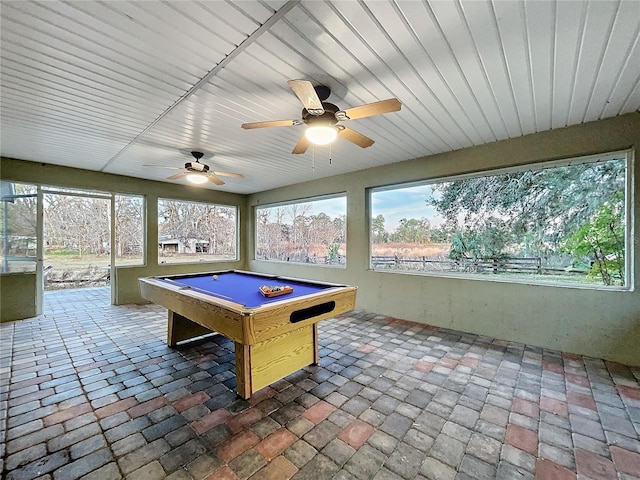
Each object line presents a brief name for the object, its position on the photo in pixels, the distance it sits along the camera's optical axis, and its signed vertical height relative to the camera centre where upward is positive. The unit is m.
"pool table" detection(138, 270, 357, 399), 1.95 -0.59
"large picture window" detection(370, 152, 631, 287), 3.01 +0.18
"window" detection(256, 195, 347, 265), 5.39 +0.20
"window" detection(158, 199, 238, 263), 5.94 +0.23
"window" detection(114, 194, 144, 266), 5.32 +0.26
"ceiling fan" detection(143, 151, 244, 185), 3.68 +0.95
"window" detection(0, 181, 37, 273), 4.22 +0.26
